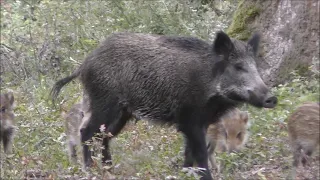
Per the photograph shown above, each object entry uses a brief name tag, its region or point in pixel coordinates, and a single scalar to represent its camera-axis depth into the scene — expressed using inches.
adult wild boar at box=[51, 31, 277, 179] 593.9
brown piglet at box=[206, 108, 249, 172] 646.5
